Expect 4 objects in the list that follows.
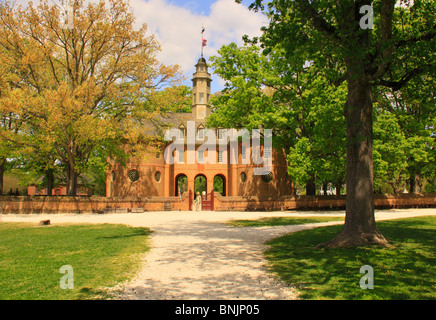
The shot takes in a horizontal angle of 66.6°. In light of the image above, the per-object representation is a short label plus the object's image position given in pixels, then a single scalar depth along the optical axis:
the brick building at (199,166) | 37.66
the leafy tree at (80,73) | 23.53
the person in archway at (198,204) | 31.44
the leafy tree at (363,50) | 9.28
